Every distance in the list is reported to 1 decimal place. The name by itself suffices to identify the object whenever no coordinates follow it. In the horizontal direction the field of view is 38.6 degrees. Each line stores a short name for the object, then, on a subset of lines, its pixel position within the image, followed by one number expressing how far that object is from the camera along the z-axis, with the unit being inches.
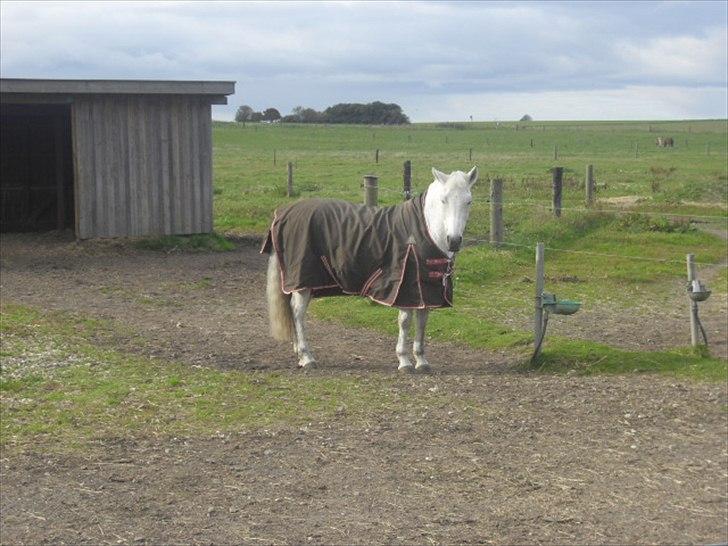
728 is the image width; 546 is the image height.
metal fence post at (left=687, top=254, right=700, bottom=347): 365.7
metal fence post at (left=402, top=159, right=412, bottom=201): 607.5
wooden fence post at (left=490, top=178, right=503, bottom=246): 605.6
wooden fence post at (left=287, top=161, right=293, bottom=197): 967.6
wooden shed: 634.8
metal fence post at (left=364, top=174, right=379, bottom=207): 533.0
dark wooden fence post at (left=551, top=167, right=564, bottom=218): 683.4
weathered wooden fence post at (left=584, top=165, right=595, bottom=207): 807.1
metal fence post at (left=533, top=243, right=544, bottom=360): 362.6
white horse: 331.3
